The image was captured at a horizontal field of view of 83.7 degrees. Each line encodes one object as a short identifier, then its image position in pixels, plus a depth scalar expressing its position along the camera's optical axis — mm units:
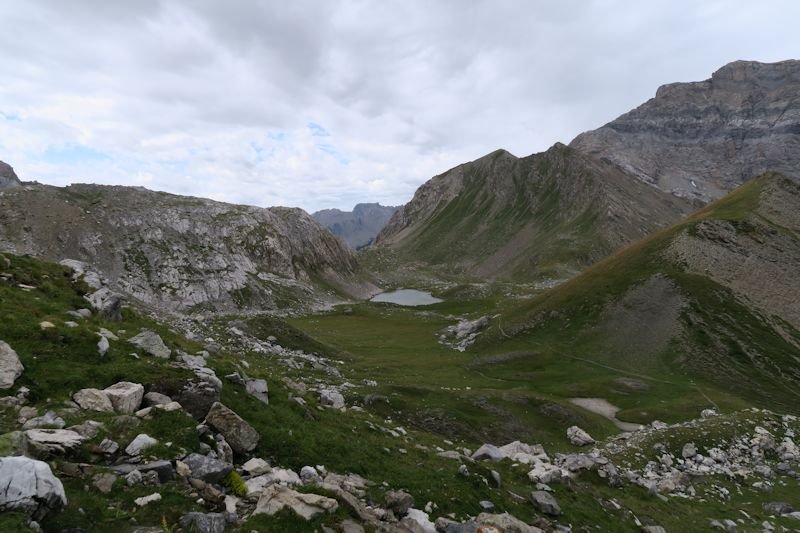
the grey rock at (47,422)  13121
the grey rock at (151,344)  20422
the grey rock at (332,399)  30789
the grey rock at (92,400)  14977
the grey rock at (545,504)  20141
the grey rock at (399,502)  15617
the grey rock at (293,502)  12680
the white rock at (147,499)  11598
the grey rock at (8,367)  14719
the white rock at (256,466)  15029
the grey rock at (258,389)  20672
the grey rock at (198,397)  16938
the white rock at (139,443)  13461
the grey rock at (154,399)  16344
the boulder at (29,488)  9609
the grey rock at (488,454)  26569
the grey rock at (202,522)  11258
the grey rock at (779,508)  29609
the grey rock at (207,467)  13562
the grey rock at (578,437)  42969
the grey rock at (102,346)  18298
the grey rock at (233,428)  16219
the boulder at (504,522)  16109
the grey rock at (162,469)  12945
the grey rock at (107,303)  24469
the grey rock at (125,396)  15391
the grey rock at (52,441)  11896
